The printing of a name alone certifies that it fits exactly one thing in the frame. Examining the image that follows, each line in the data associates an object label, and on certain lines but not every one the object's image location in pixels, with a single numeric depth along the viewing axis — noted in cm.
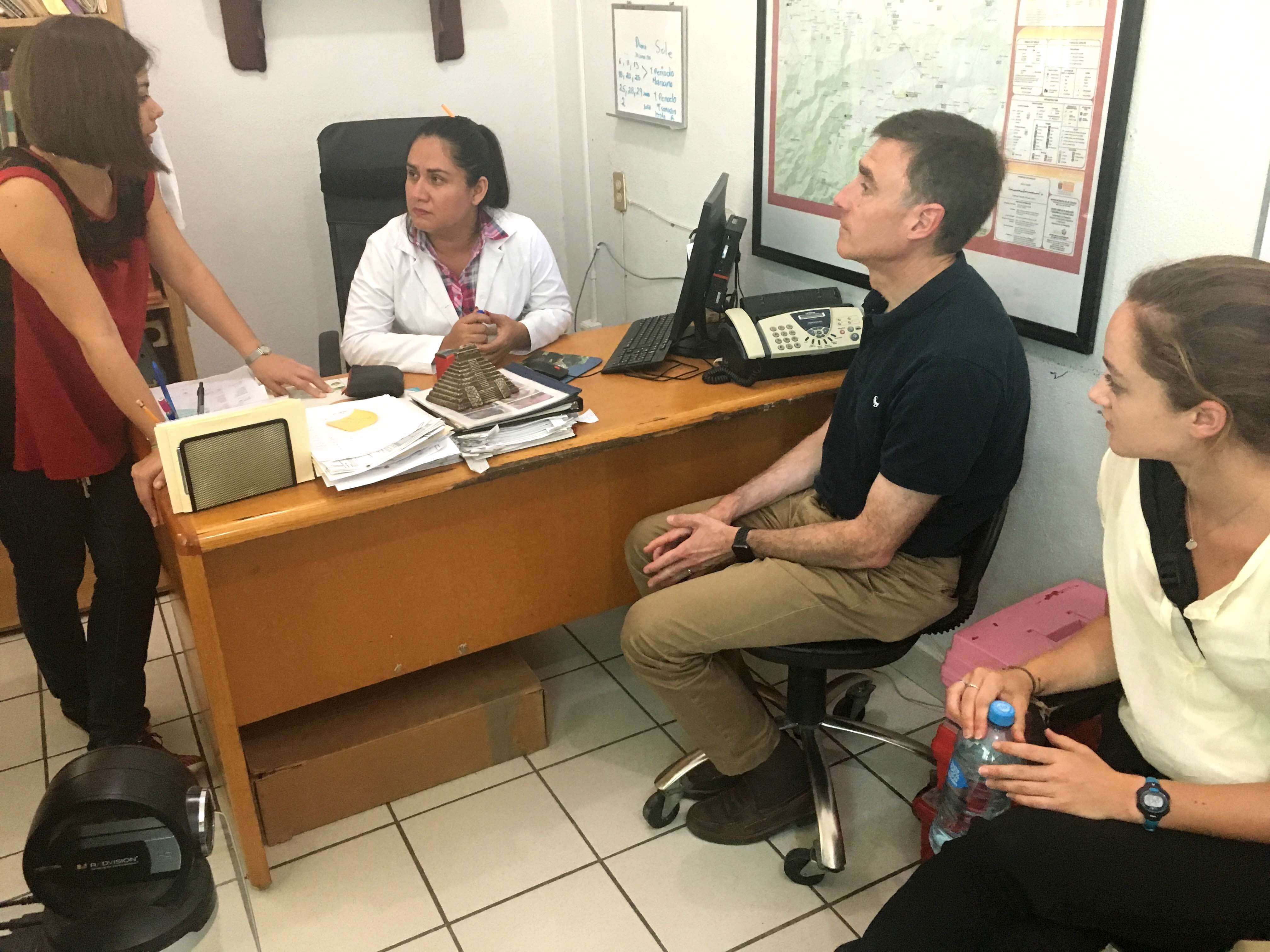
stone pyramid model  176
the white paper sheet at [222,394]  176
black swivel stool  166
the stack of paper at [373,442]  155
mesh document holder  149
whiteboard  260
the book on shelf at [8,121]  238
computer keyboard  206
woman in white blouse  107
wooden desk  159
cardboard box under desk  186
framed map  159
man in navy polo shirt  152
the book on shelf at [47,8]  232
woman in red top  155
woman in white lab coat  227
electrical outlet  307
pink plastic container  162
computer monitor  197
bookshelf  229
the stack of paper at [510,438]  165
